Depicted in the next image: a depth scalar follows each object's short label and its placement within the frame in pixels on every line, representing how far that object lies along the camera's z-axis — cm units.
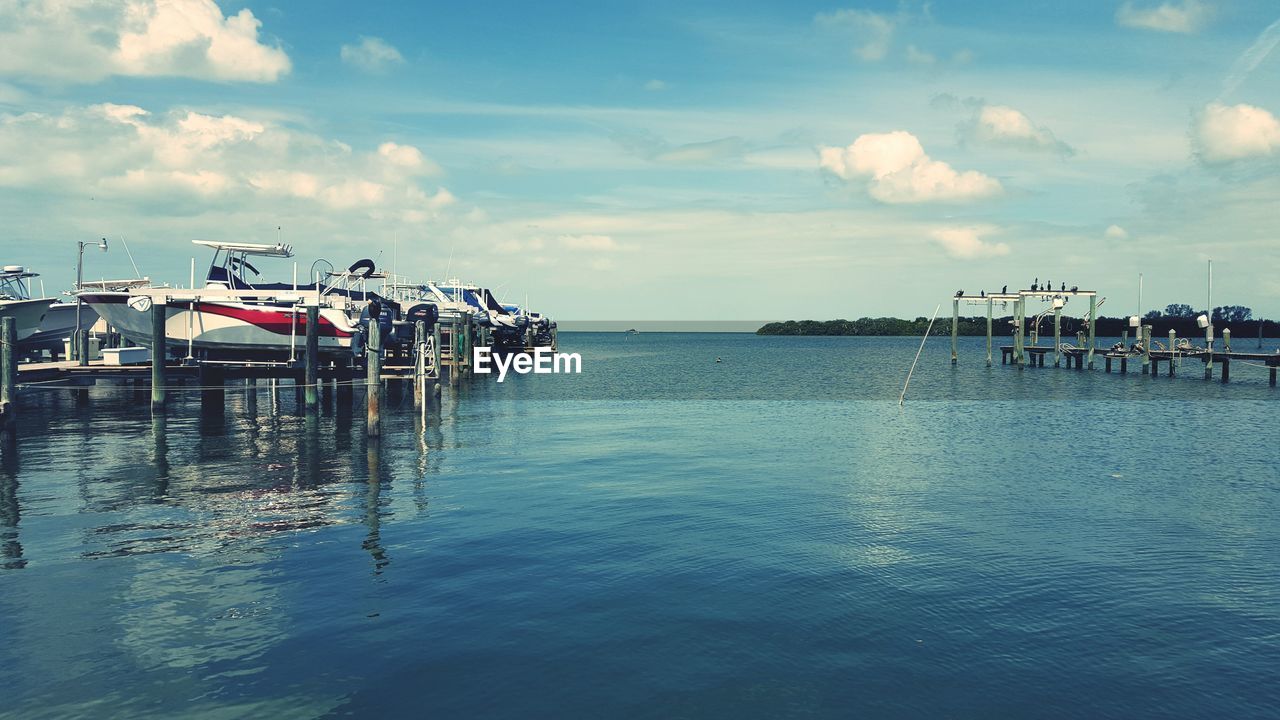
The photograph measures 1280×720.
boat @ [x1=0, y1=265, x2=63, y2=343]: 4012
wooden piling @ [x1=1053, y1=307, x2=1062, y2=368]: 7669
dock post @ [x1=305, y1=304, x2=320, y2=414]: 3372
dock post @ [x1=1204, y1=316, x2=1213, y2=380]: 6656
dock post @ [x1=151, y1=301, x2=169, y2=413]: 3300
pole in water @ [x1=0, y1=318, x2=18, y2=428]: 2705
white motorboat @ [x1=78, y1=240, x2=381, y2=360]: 3744
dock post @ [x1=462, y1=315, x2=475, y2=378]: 6656
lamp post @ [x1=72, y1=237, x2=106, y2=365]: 3934
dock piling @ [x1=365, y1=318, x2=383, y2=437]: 2667
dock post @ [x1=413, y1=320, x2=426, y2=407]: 3644
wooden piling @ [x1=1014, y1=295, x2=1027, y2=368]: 8594
